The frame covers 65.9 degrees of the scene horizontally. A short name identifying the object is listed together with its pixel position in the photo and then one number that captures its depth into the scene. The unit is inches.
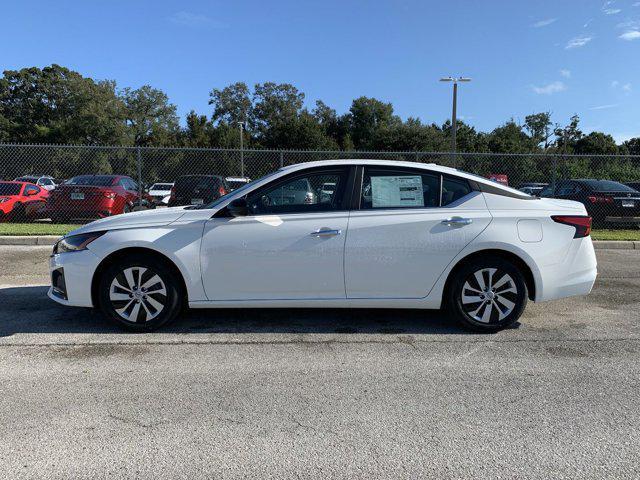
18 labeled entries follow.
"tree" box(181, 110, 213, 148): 2687.0
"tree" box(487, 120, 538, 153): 2498.8
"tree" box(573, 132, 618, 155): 3328.0
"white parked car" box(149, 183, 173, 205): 1034.1
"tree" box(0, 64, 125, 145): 2333.9
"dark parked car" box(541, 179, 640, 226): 526.6
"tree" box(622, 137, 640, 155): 3386.8
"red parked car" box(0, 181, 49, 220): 556.1
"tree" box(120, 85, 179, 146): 2876.5
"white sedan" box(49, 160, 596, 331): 175.9
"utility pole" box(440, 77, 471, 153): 1021.8
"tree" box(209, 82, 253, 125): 3403.8
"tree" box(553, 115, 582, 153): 3334.2
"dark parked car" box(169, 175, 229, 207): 527.5
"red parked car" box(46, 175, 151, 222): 509.0
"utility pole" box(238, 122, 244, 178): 631.0
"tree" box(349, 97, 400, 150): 3058.6
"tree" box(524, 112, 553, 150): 3405.5
